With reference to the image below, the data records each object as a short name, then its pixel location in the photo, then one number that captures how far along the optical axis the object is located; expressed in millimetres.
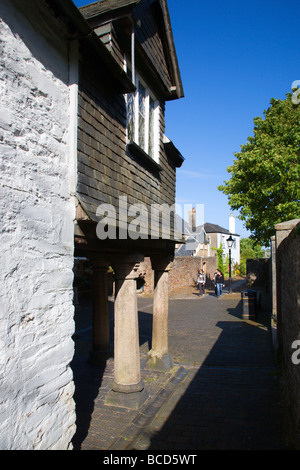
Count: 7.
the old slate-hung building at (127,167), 4312
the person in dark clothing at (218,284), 21438
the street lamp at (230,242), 21353
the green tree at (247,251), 58488
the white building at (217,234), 52656
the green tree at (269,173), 17109
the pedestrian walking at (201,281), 21797
